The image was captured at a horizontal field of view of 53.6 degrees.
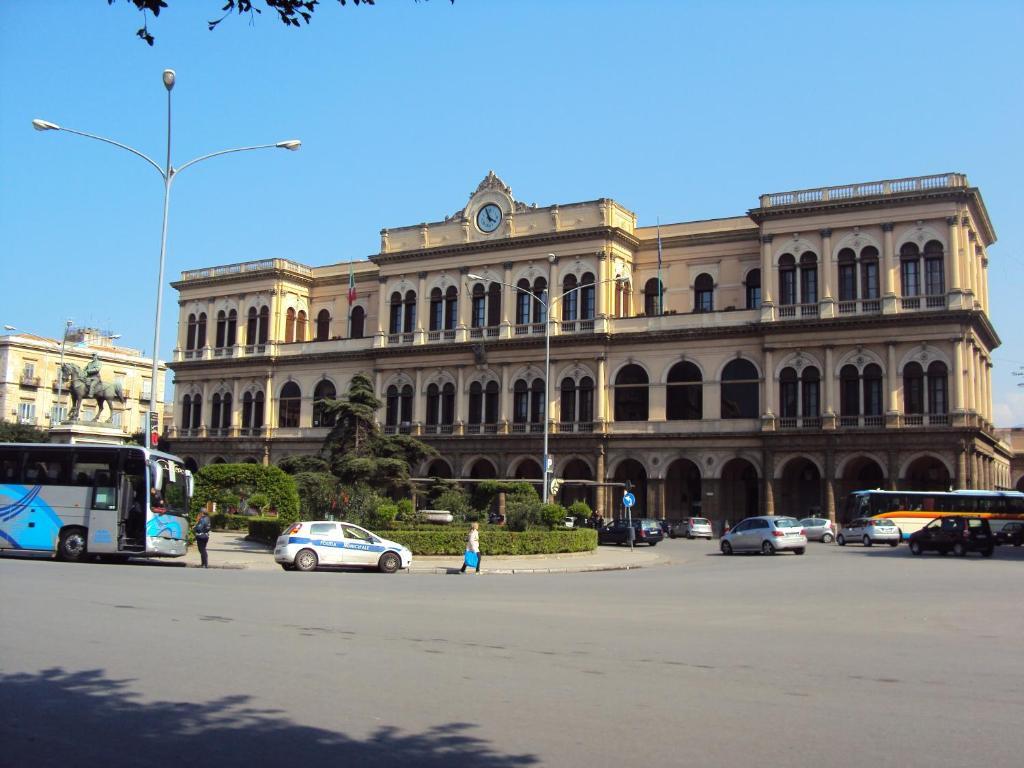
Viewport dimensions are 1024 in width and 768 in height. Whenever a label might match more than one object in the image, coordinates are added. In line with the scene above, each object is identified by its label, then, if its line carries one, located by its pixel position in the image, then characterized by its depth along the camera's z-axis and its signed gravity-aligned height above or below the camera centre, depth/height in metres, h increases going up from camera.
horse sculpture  40.44 +4.41
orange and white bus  44.94 +0.57
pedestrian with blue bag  26.14 -1.08
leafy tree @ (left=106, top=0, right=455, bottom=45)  6.80 +3.46
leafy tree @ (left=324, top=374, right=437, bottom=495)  38.59 +2.46
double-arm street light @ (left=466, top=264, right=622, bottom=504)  41.94 +6.43
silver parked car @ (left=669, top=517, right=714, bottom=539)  50.19 -0.72
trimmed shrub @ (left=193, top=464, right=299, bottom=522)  40.44 +0.86
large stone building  48.66 +9.09
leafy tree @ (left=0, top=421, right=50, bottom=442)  69.94 +4.61
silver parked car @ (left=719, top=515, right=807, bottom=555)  36.06 -0.79
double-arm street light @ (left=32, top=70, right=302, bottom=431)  28.72 +9.41
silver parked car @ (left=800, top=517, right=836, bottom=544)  46.62 -0.59
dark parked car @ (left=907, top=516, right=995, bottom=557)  34.75 -0.62
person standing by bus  26.27 -0.80
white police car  26.16 -1.12
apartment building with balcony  82.38 +10.61
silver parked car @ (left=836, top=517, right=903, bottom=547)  43.25 -0.64
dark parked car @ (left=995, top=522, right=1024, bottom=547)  44.03 -0.61
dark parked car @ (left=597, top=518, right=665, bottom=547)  43.22 -0.86
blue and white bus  26.78 -0.06
